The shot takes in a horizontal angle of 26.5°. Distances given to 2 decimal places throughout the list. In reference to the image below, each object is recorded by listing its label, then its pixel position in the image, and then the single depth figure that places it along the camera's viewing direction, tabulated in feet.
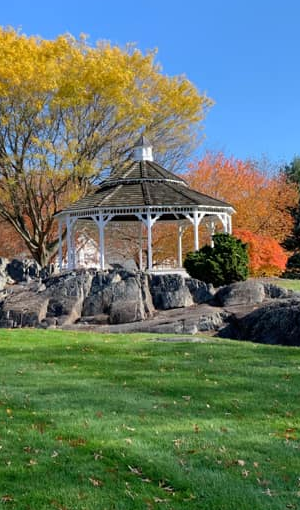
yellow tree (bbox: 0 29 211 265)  100.48
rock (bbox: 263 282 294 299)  62.18
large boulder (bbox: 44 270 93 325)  60.95
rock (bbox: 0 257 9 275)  84.43
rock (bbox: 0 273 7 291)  76.54
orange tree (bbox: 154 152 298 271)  119.34
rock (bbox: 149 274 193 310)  62.39
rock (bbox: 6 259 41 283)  86.06
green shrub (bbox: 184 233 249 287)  71.20
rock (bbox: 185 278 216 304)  63.13
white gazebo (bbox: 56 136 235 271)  83.30
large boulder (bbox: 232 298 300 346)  45.98
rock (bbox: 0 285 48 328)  59.26
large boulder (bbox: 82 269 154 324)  59.82
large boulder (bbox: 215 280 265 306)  59.77
